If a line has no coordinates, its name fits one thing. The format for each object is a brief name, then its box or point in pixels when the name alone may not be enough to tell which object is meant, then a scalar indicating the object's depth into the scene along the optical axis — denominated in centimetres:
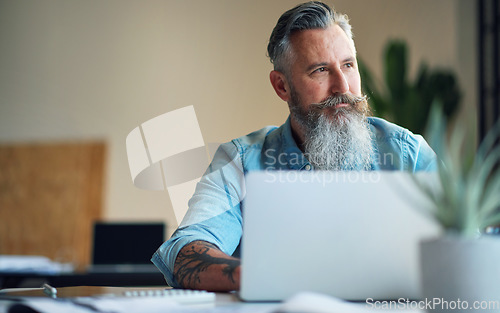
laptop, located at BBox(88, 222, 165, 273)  327
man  142
